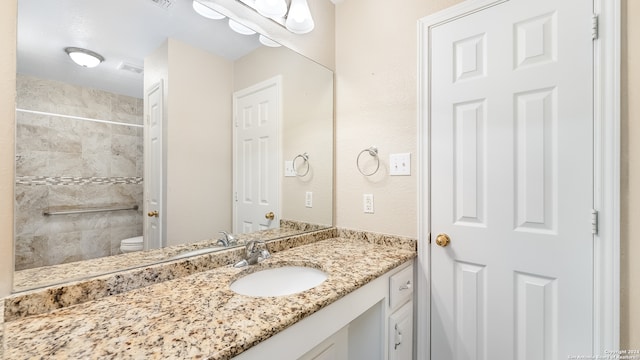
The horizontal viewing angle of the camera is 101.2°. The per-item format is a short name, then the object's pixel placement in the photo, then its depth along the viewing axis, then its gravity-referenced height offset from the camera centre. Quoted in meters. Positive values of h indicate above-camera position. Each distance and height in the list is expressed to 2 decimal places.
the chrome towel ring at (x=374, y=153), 1.60 +0.15
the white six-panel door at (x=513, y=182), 1.05 -0.02
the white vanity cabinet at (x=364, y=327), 0.80 -0.60
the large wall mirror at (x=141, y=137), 0.79 +0.16
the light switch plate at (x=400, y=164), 1.47 +0.08
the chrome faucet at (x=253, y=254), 1.21 -0.36
